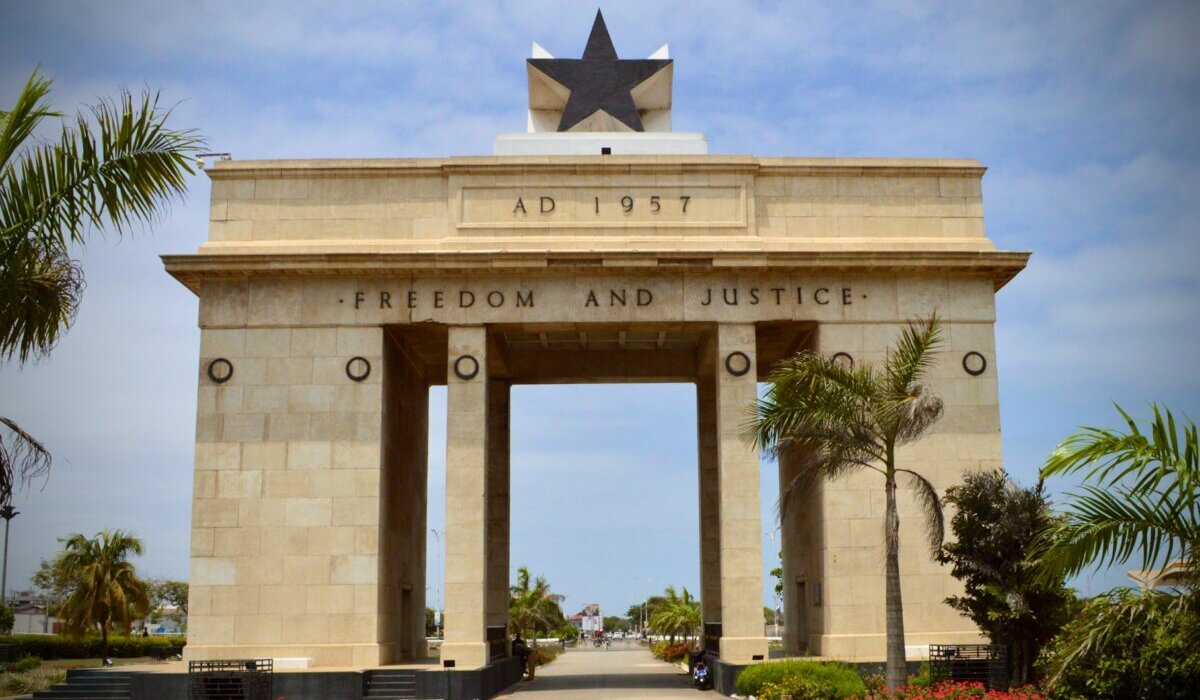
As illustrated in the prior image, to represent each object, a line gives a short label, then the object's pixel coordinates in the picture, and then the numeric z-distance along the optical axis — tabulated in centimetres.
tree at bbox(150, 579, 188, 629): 10956
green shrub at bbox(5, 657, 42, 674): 4438
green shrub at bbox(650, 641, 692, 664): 5522
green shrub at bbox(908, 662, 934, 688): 2647
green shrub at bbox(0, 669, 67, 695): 3450
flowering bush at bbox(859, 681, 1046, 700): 2168
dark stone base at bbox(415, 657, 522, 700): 2989
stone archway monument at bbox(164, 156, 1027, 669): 3197
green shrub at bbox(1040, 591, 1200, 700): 1284
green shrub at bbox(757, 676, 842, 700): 2447
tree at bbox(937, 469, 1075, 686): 2516
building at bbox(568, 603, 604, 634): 17769
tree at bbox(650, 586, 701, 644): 6912
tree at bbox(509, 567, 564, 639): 6400
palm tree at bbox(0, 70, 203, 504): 1190
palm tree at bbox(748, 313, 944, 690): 2262
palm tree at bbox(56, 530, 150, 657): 5266
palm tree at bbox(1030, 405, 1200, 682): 1242
